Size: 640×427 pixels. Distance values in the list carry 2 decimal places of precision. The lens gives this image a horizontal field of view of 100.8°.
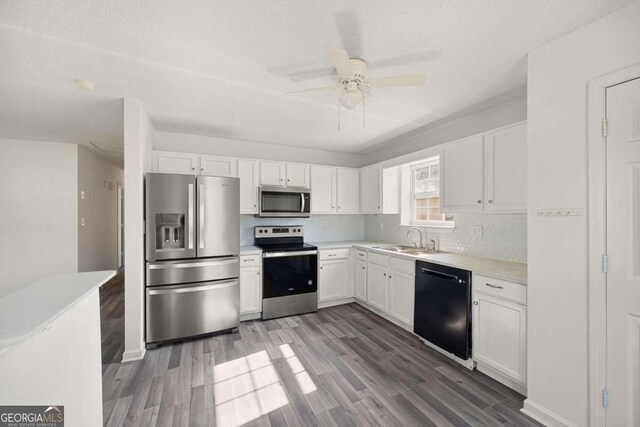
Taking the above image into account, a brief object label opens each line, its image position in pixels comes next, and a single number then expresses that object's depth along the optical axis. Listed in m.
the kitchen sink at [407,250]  3.25
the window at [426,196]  3.45
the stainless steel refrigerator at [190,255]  2.72
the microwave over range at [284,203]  3.69
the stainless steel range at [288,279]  3.46
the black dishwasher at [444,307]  2.31
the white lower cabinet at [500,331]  1.97
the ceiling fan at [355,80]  1.72
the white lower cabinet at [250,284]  3.37
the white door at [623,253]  1.40
